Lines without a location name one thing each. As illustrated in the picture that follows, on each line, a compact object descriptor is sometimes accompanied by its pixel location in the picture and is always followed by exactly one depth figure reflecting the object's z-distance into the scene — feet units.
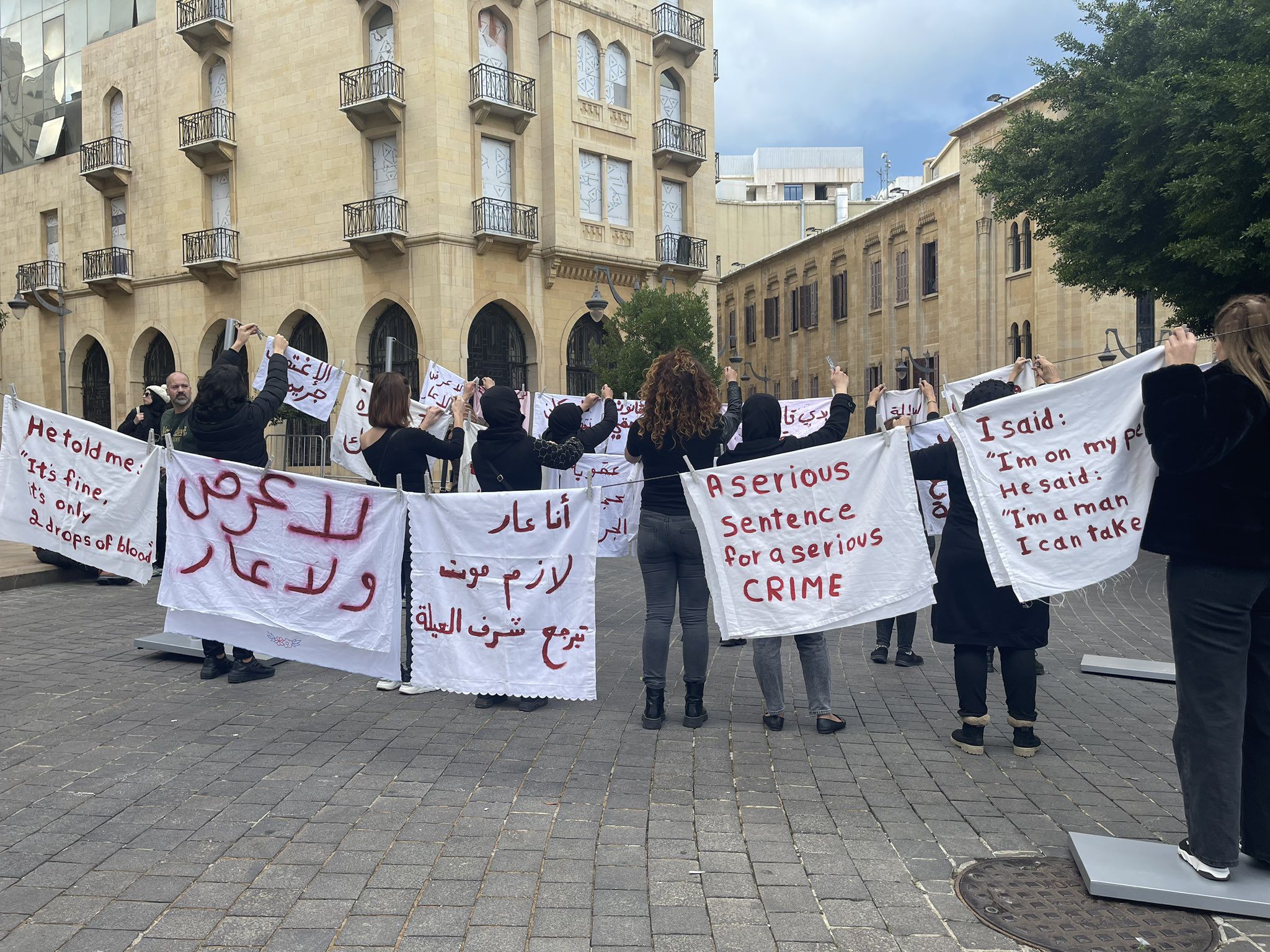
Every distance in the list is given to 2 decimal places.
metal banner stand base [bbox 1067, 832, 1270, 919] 11.65
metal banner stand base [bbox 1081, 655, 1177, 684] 22.74
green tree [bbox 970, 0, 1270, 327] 41.01
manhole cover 11.01
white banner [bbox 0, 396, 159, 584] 21.61
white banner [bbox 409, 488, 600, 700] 17.48
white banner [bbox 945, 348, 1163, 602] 14.98
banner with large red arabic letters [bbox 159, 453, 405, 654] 18.67
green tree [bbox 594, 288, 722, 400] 86.17
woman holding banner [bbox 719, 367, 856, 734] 18.81
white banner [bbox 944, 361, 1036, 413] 23.93
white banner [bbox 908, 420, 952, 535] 25.57
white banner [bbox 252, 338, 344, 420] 37.11
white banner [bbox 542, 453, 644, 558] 30.17
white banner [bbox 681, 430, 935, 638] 17.29
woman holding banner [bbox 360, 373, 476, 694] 21.62
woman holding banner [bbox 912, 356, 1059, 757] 17.01
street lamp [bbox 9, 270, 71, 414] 100.68
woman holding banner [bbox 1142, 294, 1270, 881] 11.51
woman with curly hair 18.94
